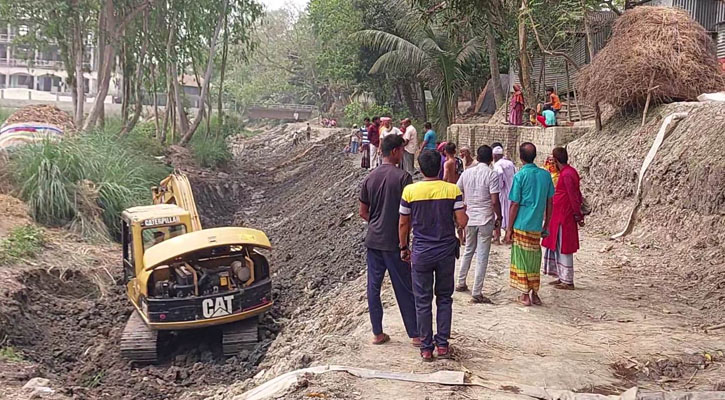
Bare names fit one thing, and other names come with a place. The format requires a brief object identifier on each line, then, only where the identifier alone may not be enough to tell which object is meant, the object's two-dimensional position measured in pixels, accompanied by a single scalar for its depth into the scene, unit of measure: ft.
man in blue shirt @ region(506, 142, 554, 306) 27.43
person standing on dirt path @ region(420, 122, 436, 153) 53.05
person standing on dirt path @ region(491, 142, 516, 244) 36.24
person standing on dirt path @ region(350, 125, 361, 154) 107.15
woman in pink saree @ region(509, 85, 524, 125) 66.54
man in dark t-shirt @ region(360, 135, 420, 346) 22.79
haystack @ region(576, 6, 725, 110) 46.91
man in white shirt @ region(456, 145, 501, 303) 28.09
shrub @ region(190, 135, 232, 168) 112.88
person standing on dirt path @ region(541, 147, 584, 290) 30.30
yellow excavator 34.71
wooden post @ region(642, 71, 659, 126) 46.83
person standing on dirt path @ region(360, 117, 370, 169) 82.01
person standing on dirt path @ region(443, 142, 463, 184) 36.29
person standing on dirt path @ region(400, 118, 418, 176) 57.47
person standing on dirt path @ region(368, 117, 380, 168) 68.74
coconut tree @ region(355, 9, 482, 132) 86.02
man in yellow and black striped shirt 21.79
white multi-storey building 212.89
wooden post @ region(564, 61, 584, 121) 65.01
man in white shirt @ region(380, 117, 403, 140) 59.59
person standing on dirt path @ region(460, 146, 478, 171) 40.88
